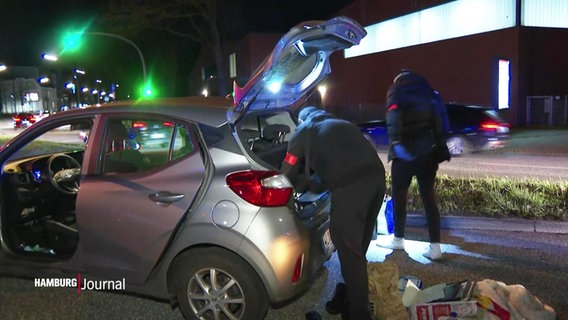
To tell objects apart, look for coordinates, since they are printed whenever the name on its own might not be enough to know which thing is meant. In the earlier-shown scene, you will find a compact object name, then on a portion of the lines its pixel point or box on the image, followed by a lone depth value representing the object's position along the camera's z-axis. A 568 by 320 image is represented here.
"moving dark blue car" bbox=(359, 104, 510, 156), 13.48
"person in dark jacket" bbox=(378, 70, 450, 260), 4.59
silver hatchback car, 3.30
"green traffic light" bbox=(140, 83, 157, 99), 23.28
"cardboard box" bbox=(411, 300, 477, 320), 3.25
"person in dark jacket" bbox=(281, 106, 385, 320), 3.30
